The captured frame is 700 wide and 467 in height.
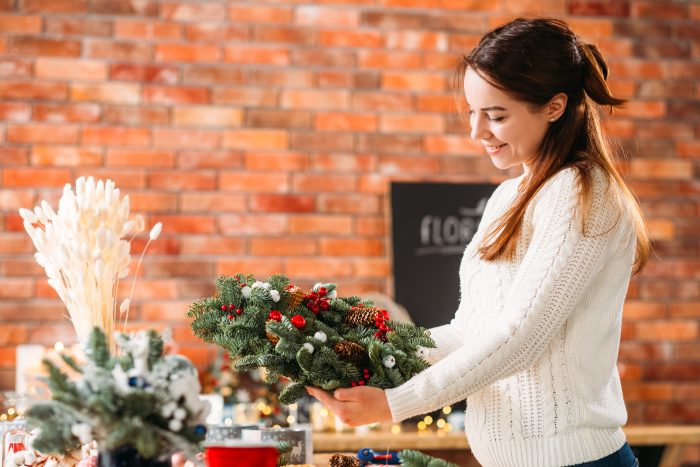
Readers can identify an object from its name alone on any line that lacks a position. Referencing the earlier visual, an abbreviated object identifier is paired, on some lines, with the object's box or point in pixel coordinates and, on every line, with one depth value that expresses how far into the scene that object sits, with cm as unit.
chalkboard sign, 398
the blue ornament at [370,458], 219
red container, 182
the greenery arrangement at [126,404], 163
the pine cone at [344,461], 211
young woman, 198
